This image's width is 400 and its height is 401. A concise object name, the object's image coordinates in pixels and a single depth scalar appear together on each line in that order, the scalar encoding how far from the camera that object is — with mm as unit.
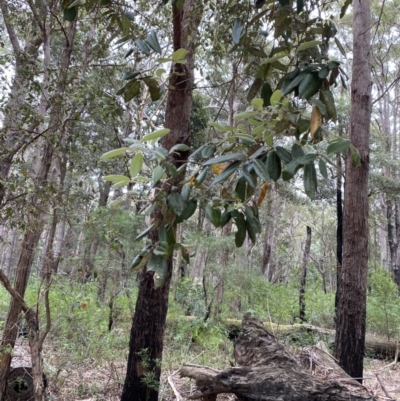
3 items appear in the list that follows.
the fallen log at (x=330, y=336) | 7324
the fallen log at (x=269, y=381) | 2010
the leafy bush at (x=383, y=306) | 7133
